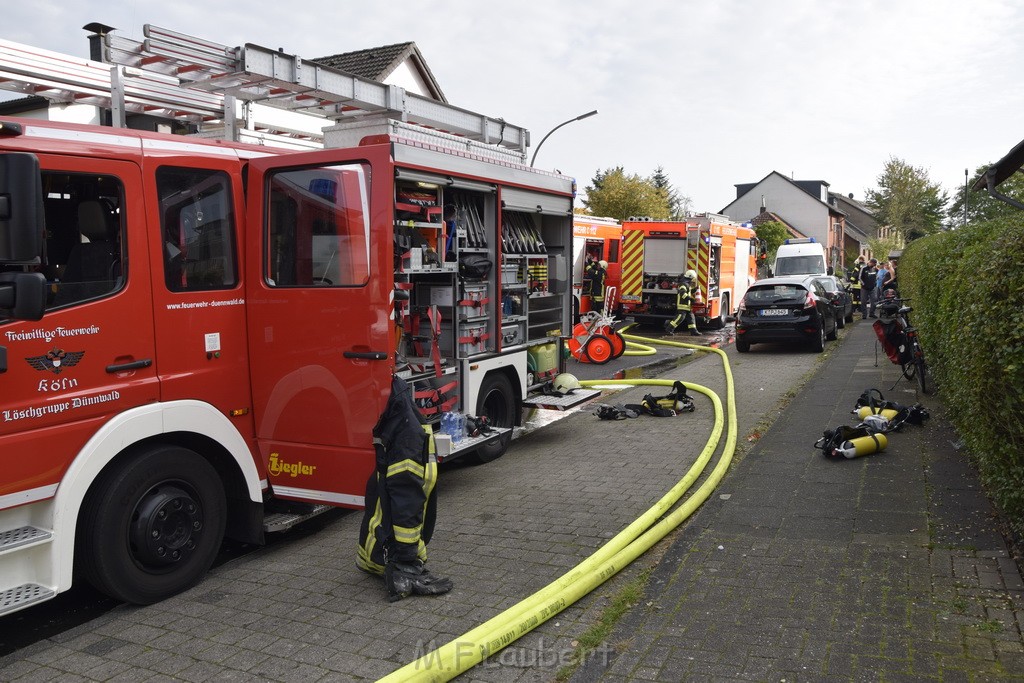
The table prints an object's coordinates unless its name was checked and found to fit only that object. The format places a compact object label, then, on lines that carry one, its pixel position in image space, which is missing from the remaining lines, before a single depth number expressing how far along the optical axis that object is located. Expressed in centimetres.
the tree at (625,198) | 4559
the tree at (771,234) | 5828
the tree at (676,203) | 5516
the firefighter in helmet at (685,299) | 1951
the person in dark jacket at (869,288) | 2375
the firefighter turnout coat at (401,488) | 457
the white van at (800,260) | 2598
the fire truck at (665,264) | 2005
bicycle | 1066
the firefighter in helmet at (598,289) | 2091
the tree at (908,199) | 6781
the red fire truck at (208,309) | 418
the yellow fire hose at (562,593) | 361
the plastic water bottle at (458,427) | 669
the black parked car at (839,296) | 1972
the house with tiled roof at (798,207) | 6925
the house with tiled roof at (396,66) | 1578
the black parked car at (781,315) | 1579
